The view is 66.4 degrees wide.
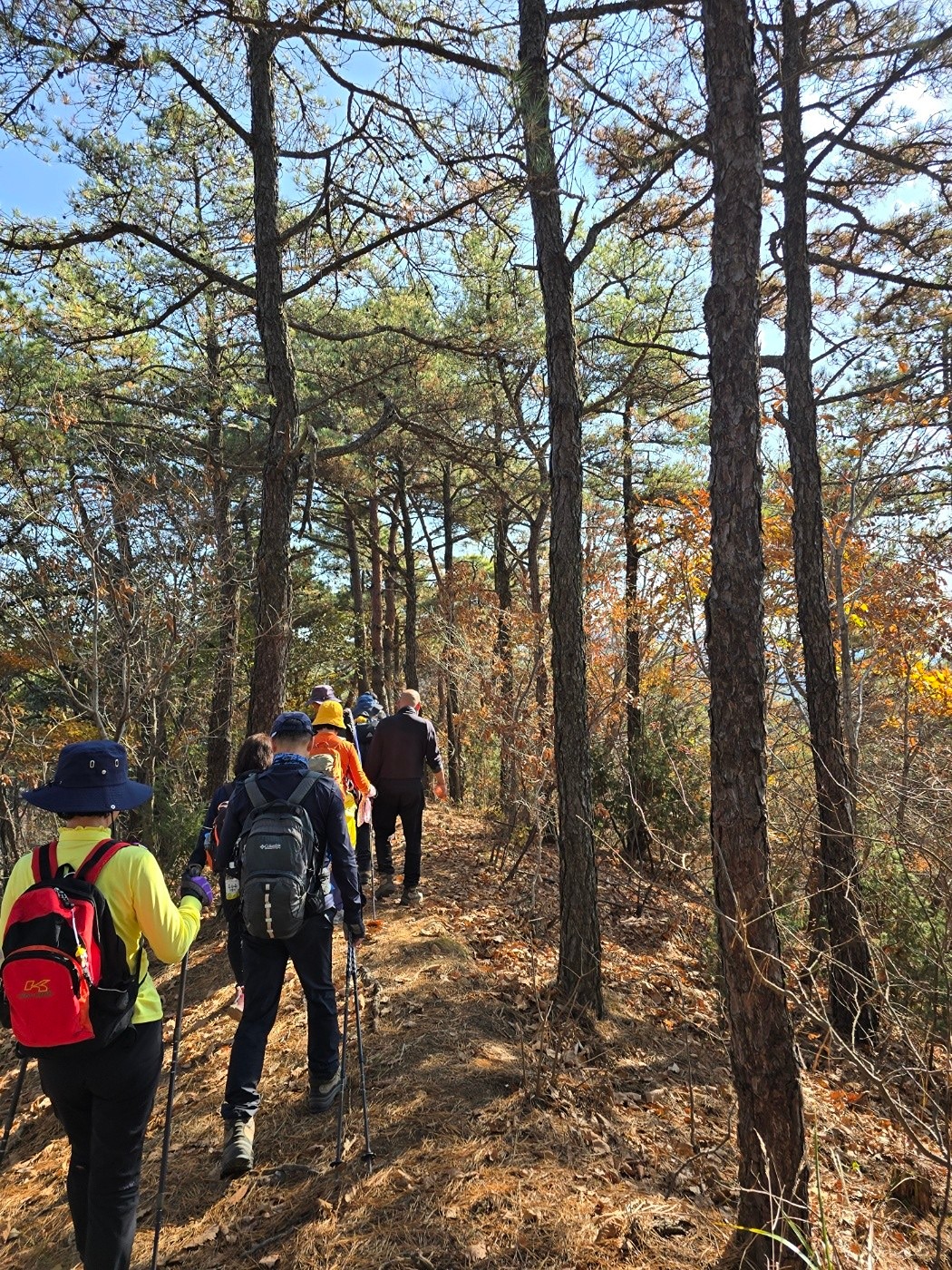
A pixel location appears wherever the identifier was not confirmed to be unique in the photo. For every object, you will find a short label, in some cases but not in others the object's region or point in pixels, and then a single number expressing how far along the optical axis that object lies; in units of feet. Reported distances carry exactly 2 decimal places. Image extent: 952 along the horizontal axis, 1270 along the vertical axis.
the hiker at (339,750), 18.92
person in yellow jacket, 8.55
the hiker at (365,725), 23.43
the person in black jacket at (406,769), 23.24
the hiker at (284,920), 11.86
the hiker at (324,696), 22.26
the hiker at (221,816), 16.37
